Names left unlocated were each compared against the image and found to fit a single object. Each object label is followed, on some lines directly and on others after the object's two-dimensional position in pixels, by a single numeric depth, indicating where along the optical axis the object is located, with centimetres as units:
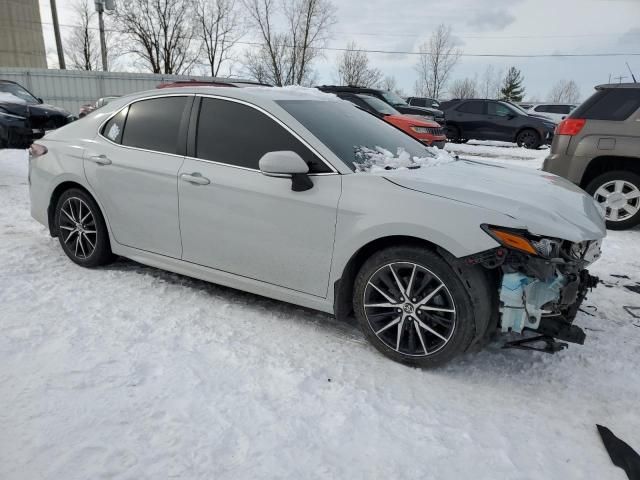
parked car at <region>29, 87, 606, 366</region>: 278
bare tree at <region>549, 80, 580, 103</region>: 8325
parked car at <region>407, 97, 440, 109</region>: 2497
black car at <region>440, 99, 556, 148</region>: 1681
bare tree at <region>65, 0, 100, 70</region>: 5031
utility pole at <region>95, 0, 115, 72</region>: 2580
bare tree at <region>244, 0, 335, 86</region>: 3725
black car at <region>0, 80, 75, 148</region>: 1042
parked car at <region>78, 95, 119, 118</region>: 1202
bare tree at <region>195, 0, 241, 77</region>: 3900
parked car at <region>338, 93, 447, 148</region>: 1180
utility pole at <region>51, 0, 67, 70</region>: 2644
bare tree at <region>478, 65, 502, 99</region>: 7131
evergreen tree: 6360
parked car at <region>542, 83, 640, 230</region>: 612
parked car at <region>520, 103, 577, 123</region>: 2652
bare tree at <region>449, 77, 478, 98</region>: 7425
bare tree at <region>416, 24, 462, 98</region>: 5422
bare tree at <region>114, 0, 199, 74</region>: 3781
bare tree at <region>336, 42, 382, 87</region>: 4994
